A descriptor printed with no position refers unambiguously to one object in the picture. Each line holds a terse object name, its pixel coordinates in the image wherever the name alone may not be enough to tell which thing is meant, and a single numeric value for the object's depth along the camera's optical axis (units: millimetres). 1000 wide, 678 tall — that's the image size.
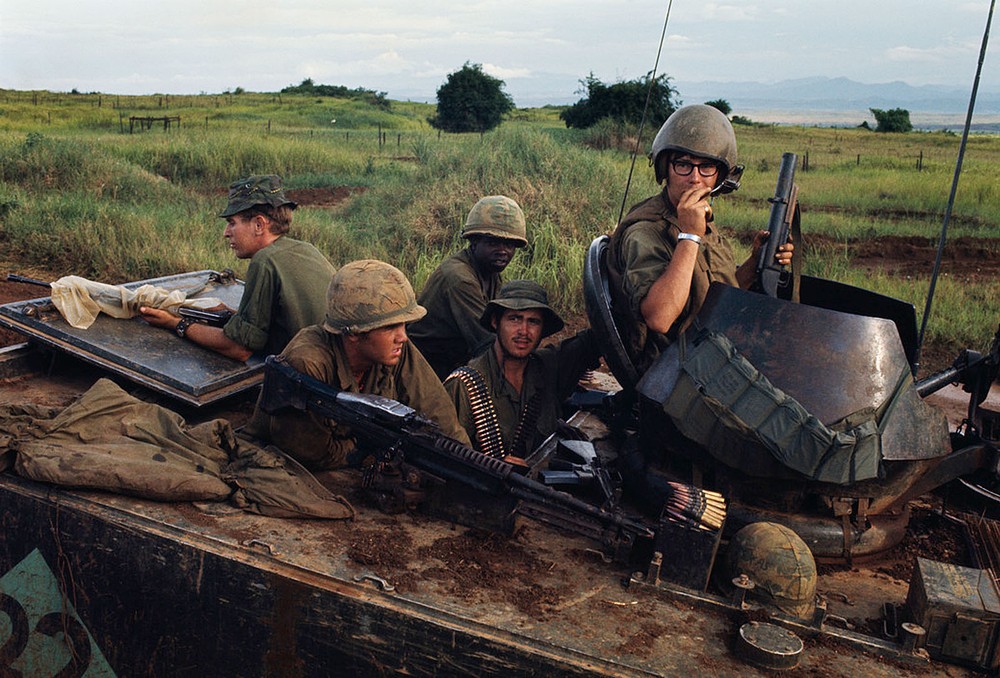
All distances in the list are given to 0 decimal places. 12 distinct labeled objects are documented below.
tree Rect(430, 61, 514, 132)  43250
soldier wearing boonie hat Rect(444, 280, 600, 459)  4367
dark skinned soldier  5582
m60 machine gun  2996
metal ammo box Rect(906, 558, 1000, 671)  2564
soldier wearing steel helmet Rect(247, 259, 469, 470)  3598
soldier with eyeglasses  3336
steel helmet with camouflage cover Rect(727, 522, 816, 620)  2775
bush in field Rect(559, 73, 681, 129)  24875
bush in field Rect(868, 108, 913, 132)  49750
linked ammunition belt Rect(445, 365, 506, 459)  4297
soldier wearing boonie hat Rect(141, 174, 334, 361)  4762
